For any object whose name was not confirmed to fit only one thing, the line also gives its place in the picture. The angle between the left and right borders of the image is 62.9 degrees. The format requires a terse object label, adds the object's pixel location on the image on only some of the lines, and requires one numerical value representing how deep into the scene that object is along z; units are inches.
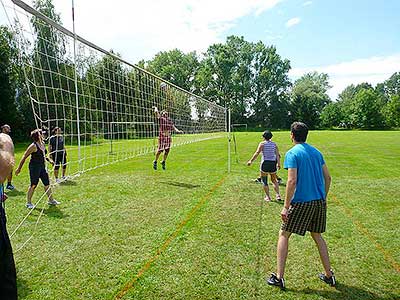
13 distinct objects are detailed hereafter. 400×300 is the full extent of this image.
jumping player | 362.1
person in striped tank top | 283.8
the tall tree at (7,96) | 1041.5
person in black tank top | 257.1
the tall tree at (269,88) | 2281.0
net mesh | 150.5
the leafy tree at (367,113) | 2239.2
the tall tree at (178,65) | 2385.6
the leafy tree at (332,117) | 2317.9
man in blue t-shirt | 137.3
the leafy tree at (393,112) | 2186.8
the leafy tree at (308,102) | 2255.2
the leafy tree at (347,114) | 2344.1
